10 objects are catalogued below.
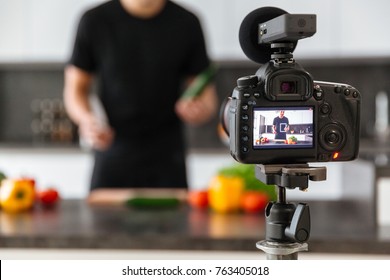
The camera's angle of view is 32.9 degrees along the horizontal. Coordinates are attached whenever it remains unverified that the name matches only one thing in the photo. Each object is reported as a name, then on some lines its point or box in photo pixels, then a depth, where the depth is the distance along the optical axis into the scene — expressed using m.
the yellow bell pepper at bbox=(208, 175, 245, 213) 2.12
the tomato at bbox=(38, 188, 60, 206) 2.22
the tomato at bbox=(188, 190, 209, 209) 2.20
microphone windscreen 0.87
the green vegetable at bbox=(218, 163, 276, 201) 2.20
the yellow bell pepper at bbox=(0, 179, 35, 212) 2.12
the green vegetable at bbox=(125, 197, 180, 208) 2.21
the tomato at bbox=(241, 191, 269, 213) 2.11
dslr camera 0.82
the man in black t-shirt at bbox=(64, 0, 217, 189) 2.69
